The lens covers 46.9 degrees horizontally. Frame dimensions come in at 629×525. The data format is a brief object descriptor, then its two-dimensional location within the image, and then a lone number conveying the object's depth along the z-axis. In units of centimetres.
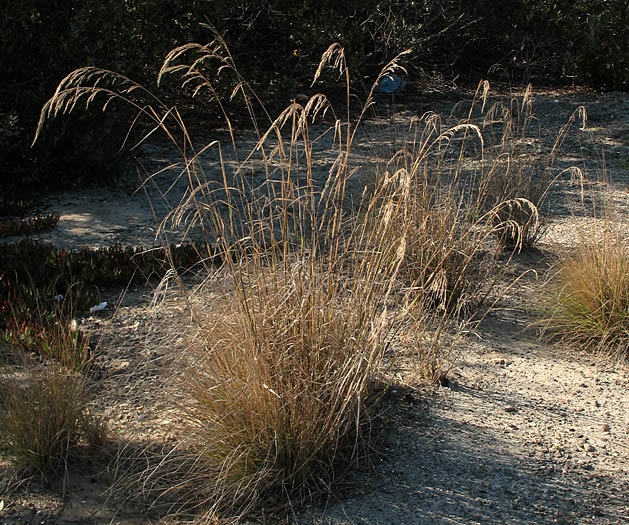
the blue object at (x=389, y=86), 1065
